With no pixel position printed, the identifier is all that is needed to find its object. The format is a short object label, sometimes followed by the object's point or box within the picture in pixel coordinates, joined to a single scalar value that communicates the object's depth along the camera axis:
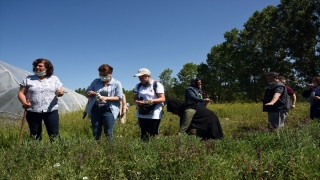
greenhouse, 11.48
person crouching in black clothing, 4.27
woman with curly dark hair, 3.92
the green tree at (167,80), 47.16
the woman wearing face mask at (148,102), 4.37
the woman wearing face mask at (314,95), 5.55
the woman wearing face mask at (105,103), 4.25
